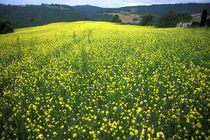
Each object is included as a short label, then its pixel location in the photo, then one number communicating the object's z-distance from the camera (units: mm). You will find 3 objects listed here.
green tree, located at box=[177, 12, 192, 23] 55562
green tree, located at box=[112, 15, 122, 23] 71375
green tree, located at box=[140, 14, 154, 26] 68044
